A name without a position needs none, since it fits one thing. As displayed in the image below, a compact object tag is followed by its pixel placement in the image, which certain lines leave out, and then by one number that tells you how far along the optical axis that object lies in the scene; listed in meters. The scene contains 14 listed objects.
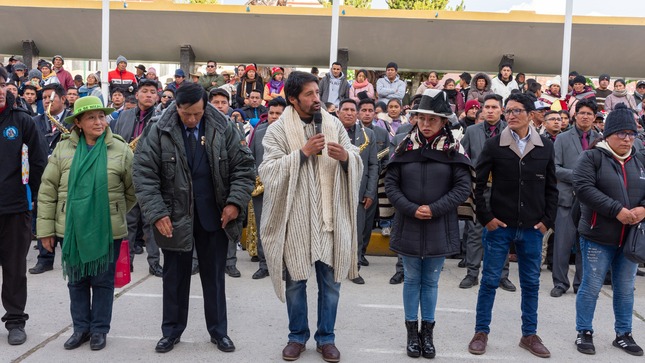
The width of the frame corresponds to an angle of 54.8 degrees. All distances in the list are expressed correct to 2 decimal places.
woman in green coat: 4.66
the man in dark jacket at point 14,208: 4.84
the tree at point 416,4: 33.47
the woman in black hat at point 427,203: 4.64
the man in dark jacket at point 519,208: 4.87
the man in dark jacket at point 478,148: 6.92
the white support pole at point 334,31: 13.51
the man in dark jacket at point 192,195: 4.50
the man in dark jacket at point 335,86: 13.47
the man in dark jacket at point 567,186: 6.78
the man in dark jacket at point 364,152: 7.23
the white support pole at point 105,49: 12.74
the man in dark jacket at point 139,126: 7.19
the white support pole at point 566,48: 13.83
